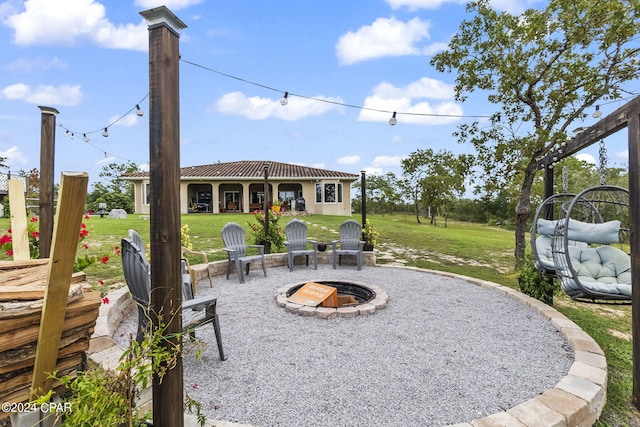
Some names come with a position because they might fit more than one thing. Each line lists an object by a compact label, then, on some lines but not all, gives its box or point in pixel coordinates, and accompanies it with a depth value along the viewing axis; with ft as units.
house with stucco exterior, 58.39
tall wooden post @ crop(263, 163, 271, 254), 21.09
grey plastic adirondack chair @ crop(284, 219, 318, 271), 19.87
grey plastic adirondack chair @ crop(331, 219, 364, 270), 19.98
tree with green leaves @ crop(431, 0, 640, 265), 18.06
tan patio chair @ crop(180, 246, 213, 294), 14.46
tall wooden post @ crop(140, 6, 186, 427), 4.29
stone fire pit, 11.85
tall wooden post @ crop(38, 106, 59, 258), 10.07
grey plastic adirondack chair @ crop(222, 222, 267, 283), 17.18
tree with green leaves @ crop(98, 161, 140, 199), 93.15
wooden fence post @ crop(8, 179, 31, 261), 7.61
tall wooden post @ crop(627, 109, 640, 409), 7.17
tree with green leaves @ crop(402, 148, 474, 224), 55.11
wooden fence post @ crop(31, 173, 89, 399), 3.74
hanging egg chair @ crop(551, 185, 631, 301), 9.12
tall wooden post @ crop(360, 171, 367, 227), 22.34
